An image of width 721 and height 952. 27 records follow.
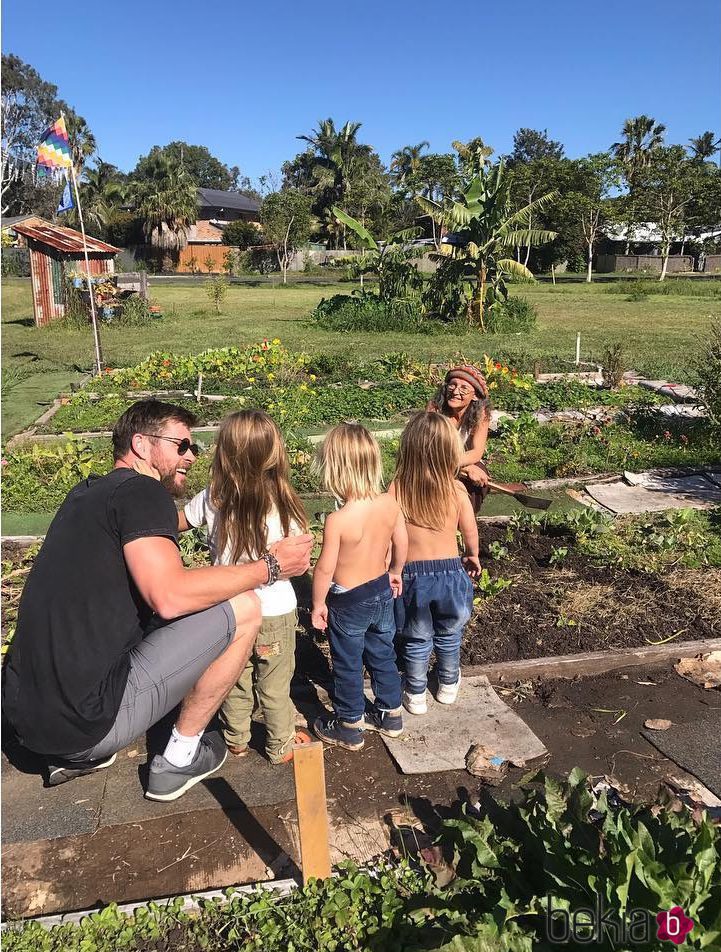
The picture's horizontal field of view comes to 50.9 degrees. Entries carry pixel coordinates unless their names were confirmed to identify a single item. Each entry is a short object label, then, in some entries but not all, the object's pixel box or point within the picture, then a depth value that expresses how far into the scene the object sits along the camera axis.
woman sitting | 4.81
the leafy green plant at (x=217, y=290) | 24.92
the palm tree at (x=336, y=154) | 62.34
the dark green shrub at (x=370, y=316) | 20.98
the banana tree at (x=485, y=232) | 20.16
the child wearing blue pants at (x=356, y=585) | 3.29
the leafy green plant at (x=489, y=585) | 4.71
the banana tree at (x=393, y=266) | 22.56
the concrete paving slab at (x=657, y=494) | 6.48
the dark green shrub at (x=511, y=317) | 20.28
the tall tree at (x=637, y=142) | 59.09
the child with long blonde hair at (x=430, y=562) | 3.61
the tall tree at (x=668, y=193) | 45.91
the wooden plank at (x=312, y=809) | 2.31
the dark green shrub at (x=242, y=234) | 55.50
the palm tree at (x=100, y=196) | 50.30
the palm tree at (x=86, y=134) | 47.03
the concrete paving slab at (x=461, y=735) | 3.27
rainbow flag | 11.89
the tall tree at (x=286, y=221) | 44.50
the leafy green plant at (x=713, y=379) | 8.03
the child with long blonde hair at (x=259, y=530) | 3.12
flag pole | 12.88
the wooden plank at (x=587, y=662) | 3.95
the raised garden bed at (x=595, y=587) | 4.24
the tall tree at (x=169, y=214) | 49.22
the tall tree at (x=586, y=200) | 45.28
